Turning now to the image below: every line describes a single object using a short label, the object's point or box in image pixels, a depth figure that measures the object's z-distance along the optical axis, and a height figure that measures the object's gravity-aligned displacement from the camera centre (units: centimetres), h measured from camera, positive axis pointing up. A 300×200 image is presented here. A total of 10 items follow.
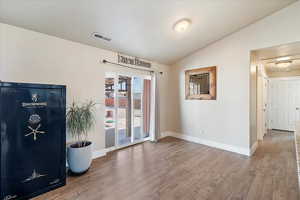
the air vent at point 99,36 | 300 +134
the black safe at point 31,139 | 188 -53
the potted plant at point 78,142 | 261 -81
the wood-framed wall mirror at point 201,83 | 425 +51
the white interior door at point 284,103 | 601 -15
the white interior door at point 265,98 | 527 +4
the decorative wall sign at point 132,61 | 397 +114
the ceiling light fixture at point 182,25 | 306 +160
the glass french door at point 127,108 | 401 -23
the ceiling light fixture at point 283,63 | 472 +118
